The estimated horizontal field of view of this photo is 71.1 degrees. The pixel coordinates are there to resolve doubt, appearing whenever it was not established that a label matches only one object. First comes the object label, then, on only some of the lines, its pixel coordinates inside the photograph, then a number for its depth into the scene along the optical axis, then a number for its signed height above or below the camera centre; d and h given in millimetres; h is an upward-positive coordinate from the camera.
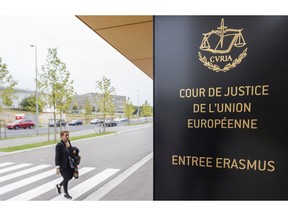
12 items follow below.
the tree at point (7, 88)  11938 +1372
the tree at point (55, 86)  12289 +1353
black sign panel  2027 -1
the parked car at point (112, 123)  31788 -2433
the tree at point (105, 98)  19844 +1004
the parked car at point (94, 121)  34844 -2252
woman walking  4328 -1100
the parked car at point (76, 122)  33406 -2374
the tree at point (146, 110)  44000 -441
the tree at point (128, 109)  31531 -156
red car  24109 -1968
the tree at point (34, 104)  12508 +256
